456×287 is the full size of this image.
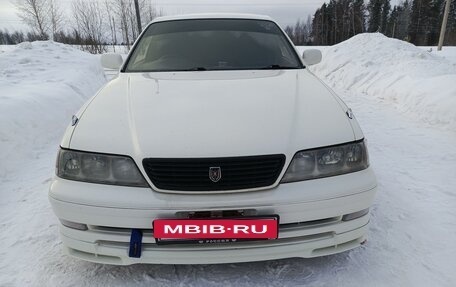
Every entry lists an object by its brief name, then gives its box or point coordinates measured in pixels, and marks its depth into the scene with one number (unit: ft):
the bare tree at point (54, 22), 86.53
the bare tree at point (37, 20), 82.74
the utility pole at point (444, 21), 79.99
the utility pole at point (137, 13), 73.48
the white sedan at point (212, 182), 5.44
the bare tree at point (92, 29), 82.09
